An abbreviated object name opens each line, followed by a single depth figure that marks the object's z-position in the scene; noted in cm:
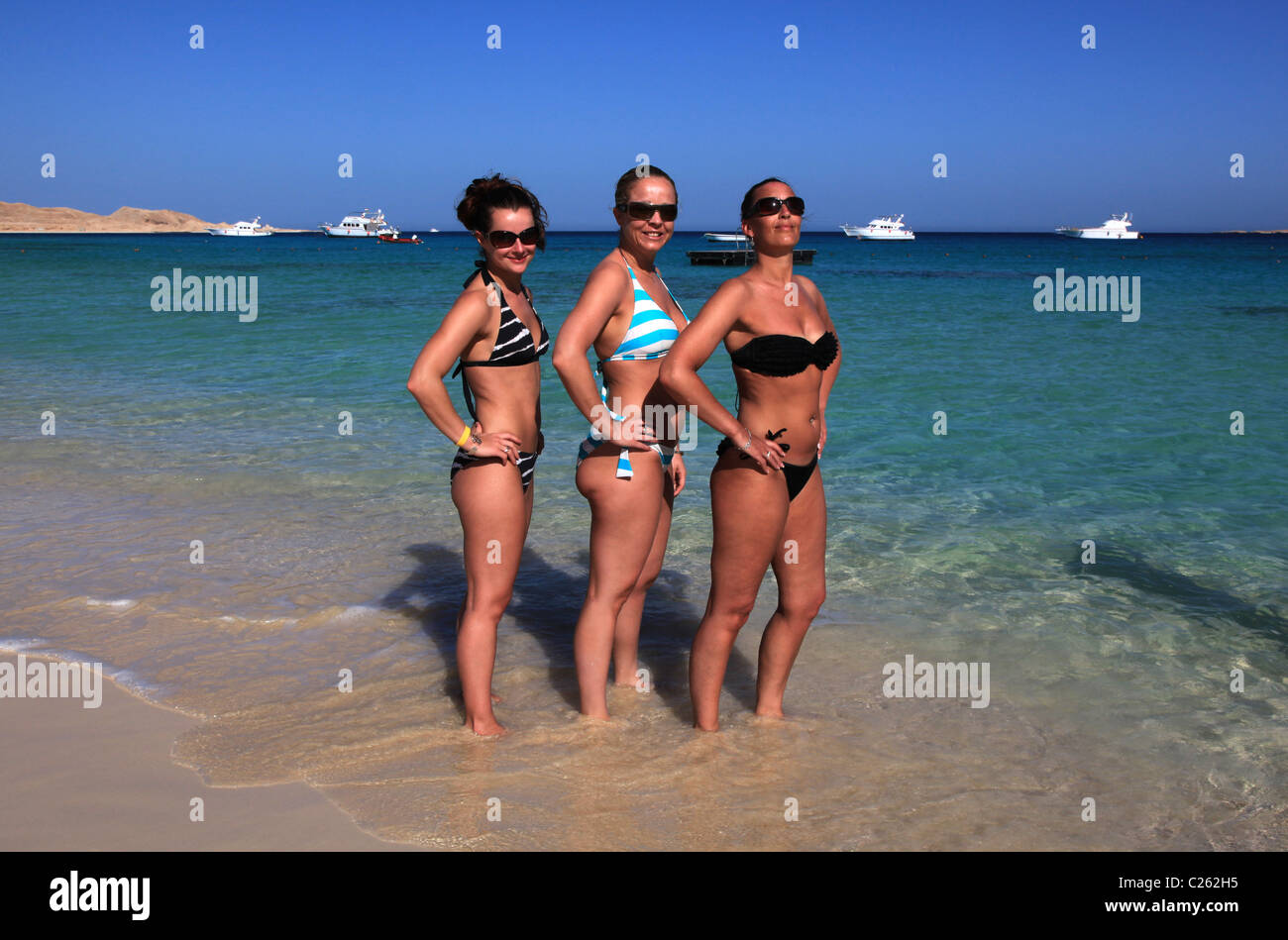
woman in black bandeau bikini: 371
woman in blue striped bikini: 381
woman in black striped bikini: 381
